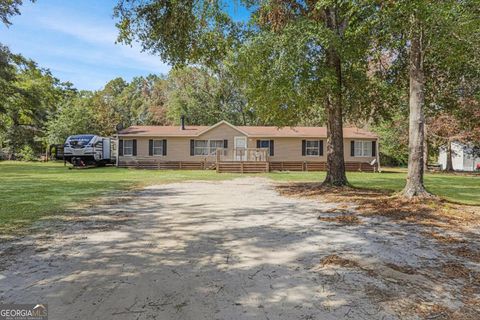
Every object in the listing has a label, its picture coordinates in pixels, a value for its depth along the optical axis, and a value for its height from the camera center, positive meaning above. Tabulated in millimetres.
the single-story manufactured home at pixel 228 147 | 24359 +647
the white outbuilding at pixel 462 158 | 27770 -208
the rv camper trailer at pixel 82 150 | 22594 +394
